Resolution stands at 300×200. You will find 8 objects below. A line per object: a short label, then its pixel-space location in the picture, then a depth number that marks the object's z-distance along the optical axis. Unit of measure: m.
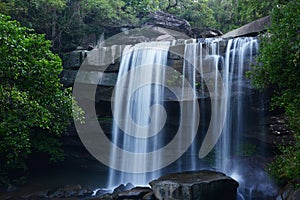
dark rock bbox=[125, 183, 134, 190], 11.93
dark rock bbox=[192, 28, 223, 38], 16.05
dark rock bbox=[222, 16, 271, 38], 12.99
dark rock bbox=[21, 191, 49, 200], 11.04
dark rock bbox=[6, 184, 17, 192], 11.92
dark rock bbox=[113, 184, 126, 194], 11.65
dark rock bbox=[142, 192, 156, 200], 9.41
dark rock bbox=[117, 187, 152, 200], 9.82
